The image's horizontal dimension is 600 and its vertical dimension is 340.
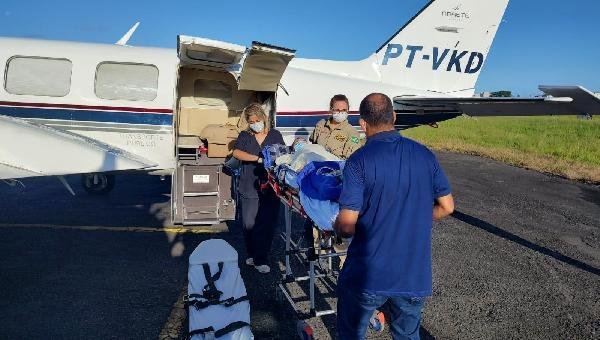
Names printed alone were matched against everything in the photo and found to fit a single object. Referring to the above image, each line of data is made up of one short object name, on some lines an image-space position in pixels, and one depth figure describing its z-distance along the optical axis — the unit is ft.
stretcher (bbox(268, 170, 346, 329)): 13.09
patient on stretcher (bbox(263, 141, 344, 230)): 11.10
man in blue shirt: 8.57
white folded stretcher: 11.24
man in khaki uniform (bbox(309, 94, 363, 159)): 17.28
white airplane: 19.80
